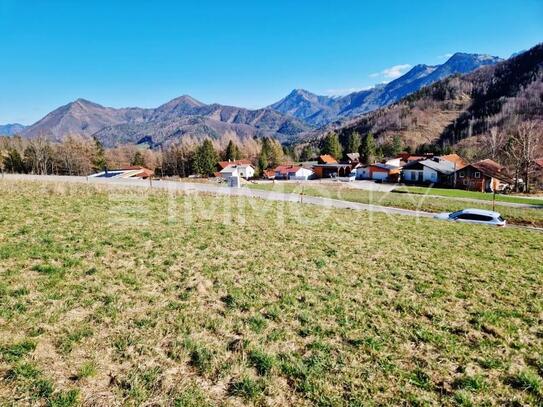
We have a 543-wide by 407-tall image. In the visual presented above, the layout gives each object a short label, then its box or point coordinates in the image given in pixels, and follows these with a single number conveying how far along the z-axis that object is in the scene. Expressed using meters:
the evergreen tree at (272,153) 100.56
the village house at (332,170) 77.88
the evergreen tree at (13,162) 73.81
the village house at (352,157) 99.40
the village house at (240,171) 80.88
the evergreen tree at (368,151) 96.31
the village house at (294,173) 77.94
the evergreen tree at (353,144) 111.44
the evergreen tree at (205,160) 83.19
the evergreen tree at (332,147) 103.44
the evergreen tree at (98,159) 80.88
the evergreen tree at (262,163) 93.31
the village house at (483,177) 51.47
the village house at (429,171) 58.56
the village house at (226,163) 89.57
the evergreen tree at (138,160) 95.12
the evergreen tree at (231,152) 101.20
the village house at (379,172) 67.44
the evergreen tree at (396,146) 106.62
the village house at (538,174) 52.90
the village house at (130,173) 45.58
